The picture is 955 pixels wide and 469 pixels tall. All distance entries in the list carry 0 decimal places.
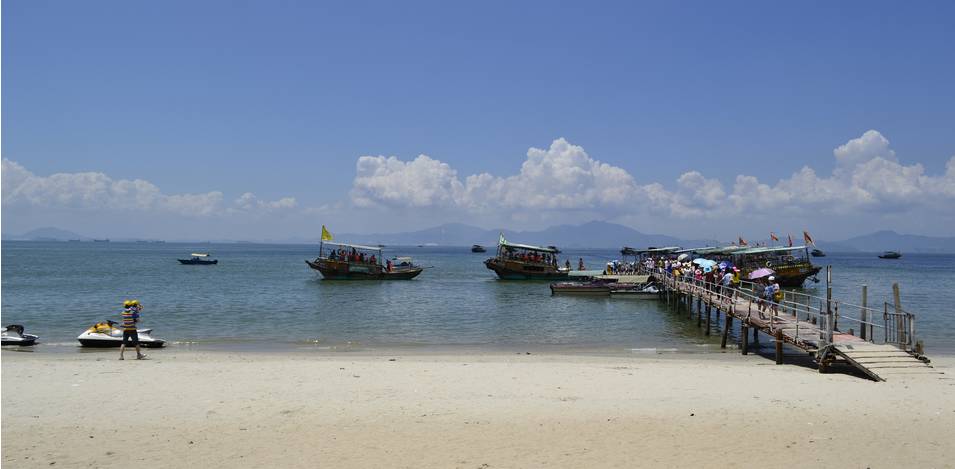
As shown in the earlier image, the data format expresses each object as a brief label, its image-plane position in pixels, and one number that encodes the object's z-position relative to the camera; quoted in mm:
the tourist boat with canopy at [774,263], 50562
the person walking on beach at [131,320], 16908
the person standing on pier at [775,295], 22078
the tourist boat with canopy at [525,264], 58406
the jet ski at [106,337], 20719
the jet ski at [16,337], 20970
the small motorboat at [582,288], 42353
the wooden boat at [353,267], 56562
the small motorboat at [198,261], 90188
